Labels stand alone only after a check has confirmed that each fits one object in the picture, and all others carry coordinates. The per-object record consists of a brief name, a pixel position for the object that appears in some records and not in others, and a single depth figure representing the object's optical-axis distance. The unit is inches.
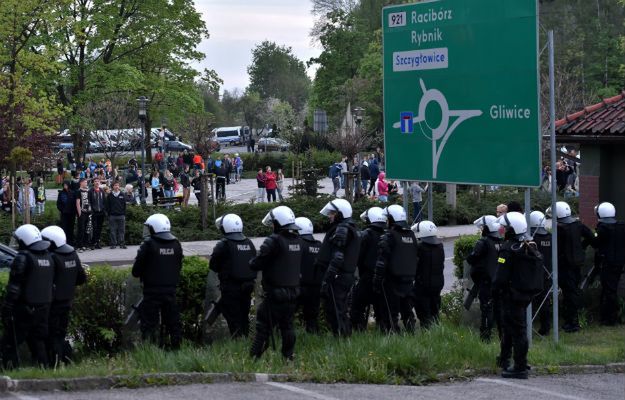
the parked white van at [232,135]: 3614.7
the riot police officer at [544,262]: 577.0
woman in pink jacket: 1345.7
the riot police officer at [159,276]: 477.1
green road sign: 535.2
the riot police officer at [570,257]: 601.0
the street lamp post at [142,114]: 1318.4
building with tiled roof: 716.0
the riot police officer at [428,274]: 554.3
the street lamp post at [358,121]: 1777.6
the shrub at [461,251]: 632.4
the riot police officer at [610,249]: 618.2
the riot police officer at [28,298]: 444.1
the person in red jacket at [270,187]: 1480.1
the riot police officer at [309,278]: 523.5
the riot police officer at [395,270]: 532.4
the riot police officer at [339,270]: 510.9
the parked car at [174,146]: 2834.6
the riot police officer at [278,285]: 462.3
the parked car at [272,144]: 2874.0
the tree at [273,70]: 5137.8
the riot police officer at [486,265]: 538.6
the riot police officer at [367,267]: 550.0
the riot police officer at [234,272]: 496.7
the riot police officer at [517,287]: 453.4
